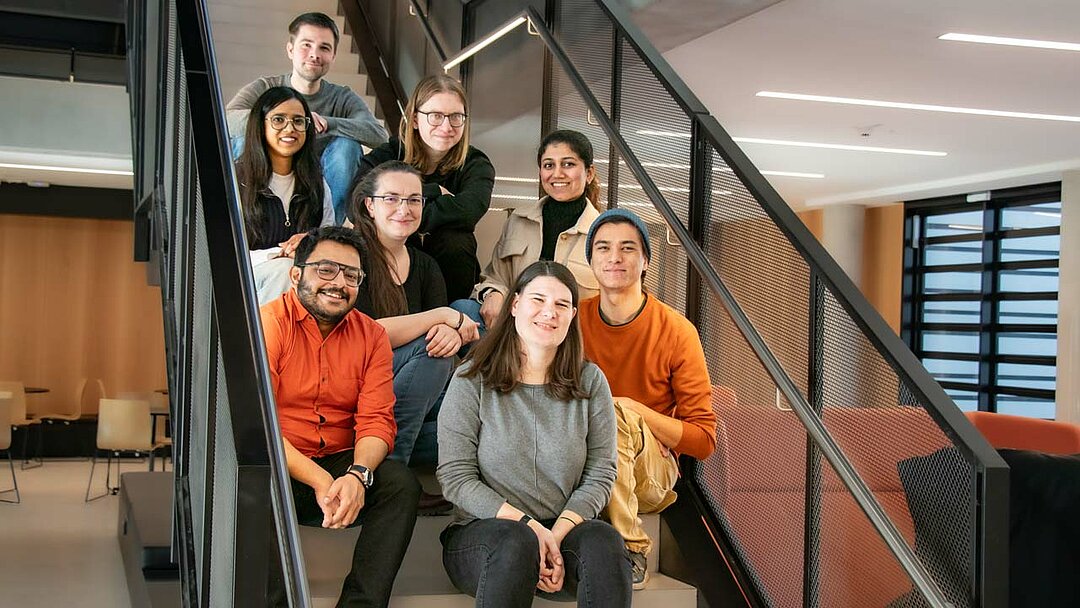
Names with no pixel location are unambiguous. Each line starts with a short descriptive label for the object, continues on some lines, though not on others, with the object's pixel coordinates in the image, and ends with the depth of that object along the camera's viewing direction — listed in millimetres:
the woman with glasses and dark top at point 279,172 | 3898
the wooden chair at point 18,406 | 12812
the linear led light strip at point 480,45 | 5062
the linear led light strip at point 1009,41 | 6715
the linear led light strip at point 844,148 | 10742
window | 11836
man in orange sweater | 3209
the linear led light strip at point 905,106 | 8696
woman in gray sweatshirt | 2834
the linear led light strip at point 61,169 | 12244
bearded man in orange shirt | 2832
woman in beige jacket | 3916
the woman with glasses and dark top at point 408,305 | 3352
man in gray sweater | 4301
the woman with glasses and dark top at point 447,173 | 3982
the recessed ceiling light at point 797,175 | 12754
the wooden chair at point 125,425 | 10711
